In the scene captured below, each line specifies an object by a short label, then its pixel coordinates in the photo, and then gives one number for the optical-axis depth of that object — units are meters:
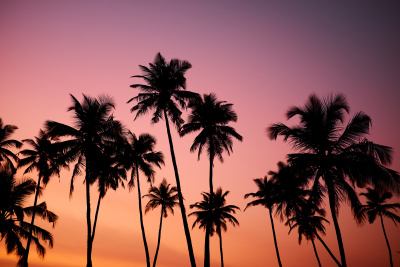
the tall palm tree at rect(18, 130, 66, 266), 24.84
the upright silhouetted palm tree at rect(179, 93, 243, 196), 23.39
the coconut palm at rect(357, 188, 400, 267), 34.38
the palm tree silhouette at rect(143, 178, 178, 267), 34.41
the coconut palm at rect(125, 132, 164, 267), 25.27
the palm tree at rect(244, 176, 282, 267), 34.97
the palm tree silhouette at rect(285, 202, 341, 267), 33.66
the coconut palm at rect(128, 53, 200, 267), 20.00
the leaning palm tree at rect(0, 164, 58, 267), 16.77
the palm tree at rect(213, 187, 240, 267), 31.19
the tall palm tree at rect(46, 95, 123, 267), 17.44
